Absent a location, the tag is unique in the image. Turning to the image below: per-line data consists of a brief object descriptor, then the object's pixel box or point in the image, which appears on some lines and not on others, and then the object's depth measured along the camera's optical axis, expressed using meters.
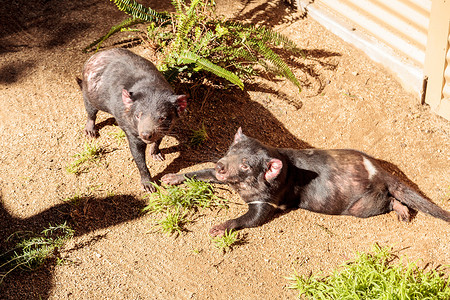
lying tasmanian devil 3.95
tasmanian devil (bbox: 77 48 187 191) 3.90
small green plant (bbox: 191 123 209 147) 4.86
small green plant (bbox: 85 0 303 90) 4.99
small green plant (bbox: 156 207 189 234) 4.10
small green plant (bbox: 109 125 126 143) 4.90
